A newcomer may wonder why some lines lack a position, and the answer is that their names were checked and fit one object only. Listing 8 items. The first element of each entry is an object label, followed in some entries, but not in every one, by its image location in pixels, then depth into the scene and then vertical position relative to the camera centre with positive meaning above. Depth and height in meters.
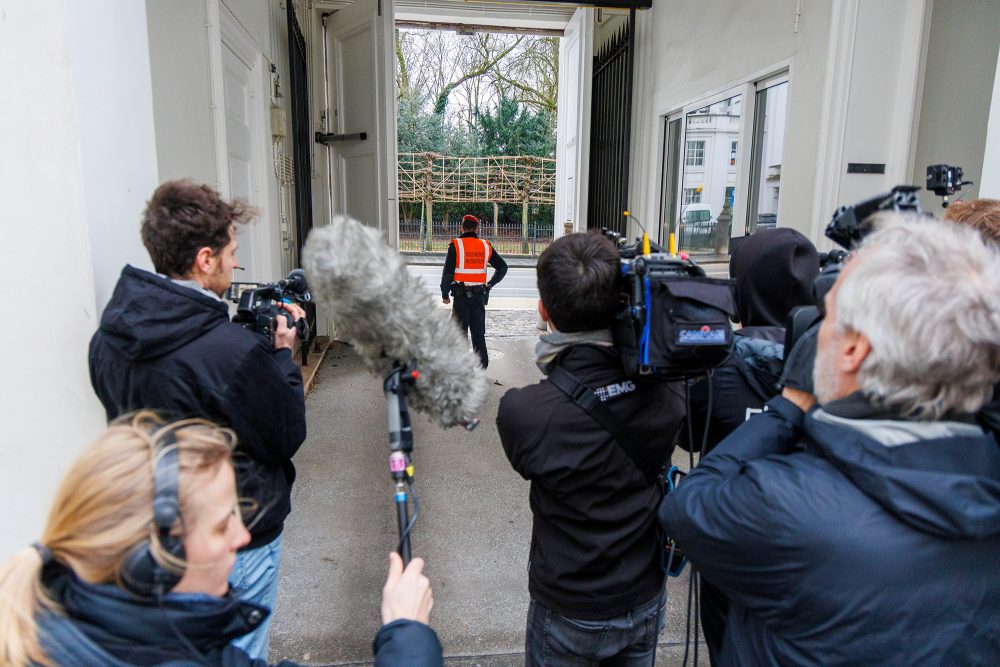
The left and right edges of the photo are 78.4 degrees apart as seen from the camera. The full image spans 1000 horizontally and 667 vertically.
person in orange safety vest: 6.82 -0.78
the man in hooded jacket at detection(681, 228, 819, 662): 1.69 -0.36
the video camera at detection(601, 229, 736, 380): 1.32 -0.22
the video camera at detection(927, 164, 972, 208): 2.46 +0.15
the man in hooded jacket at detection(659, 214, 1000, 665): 0.91 -0.42
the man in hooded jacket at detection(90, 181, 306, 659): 1.58 -0.40
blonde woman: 0.77 -0.46
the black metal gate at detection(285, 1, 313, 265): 6.19 +0.80
